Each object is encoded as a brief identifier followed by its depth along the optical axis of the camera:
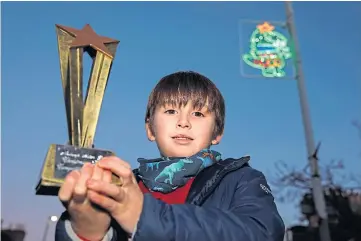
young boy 0.86
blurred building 18.33
